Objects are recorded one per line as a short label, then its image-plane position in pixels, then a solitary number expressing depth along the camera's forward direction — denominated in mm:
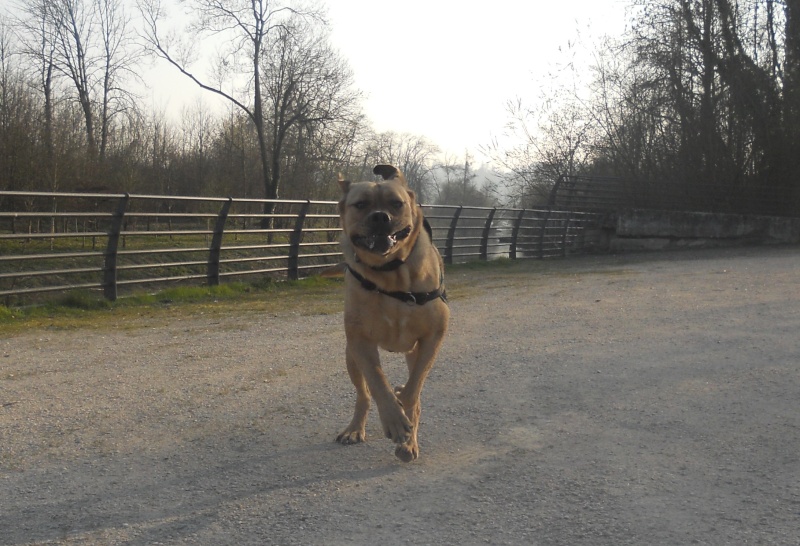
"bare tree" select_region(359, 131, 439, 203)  34969
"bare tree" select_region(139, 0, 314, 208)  32250
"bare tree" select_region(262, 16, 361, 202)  32656
